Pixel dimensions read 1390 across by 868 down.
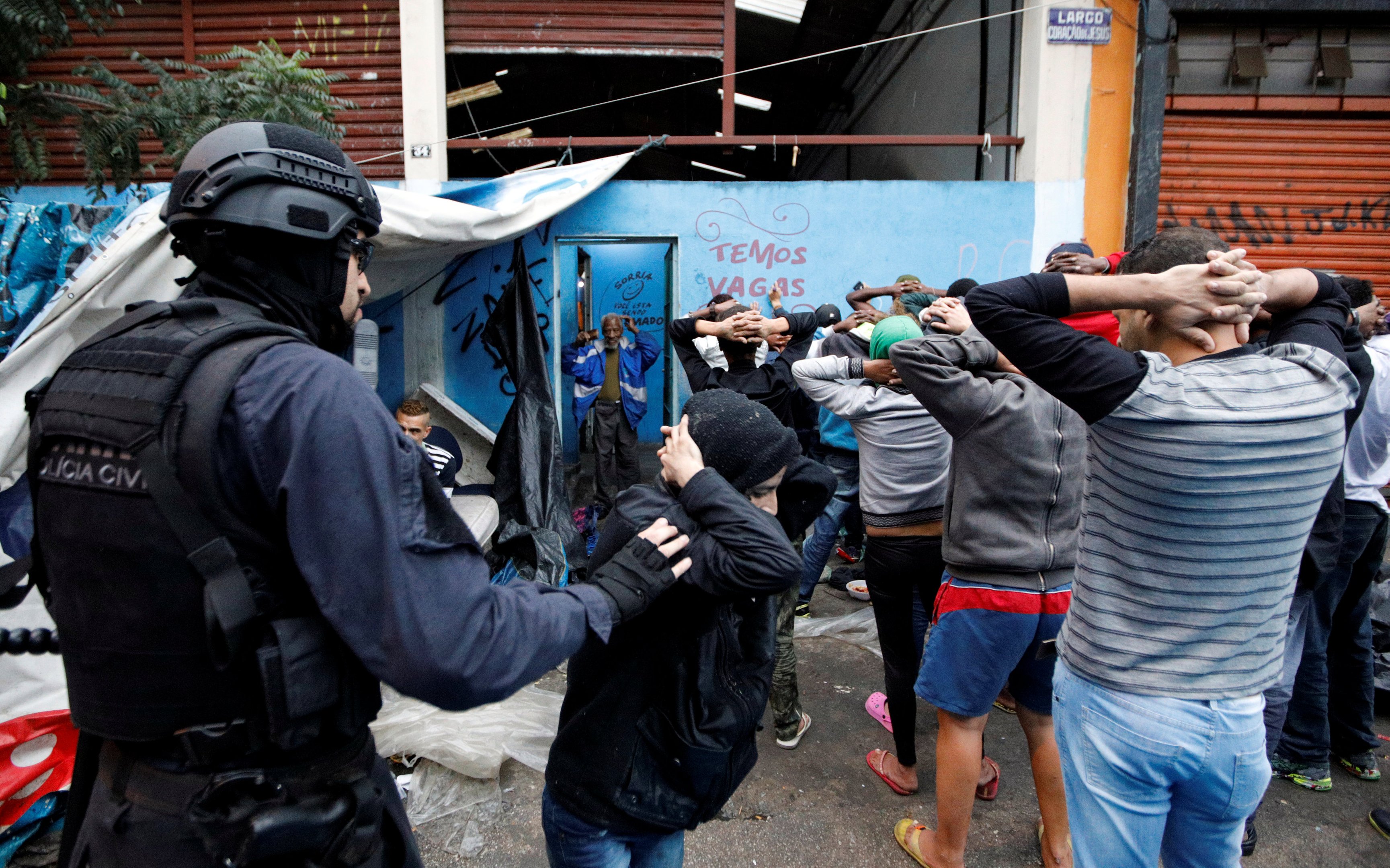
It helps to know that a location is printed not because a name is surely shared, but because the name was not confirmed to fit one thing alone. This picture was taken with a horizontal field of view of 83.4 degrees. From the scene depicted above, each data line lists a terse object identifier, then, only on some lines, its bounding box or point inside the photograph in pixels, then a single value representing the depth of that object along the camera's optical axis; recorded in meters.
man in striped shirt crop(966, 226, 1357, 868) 1.58
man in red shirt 2.39
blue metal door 10.78
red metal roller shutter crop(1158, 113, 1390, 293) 6.61
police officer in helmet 1.05
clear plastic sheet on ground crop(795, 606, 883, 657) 4.61
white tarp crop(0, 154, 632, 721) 2.84
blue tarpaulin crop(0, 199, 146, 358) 3.22
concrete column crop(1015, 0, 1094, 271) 6.57
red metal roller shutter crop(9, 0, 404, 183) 6.37
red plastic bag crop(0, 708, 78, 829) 2.53
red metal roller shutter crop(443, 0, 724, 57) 6.61
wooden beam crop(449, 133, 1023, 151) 6.24
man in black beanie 1.55
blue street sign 6.53
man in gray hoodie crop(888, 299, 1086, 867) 2.33
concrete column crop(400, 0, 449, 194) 6.34
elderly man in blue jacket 6.80
